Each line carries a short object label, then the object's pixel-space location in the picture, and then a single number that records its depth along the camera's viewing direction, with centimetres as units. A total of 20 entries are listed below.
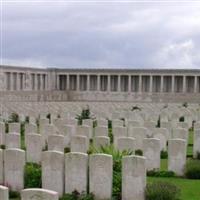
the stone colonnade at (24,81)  6259
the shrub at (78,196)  1039
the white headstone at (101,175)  1038
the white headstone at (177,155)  1295
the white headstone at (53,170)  1070
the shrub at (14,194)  1099
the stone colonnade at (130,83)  6819
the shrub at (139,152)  1479
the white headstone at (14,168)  1111
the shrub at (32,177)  1111
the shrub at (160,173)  1293
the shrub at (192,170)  1256
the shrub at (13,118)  2538
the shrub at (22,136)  1704
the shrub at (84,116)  2535
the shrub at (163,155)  1594
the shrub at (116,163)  1066
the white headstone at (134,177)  1019
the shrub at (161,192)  992
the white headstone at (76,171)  1057
